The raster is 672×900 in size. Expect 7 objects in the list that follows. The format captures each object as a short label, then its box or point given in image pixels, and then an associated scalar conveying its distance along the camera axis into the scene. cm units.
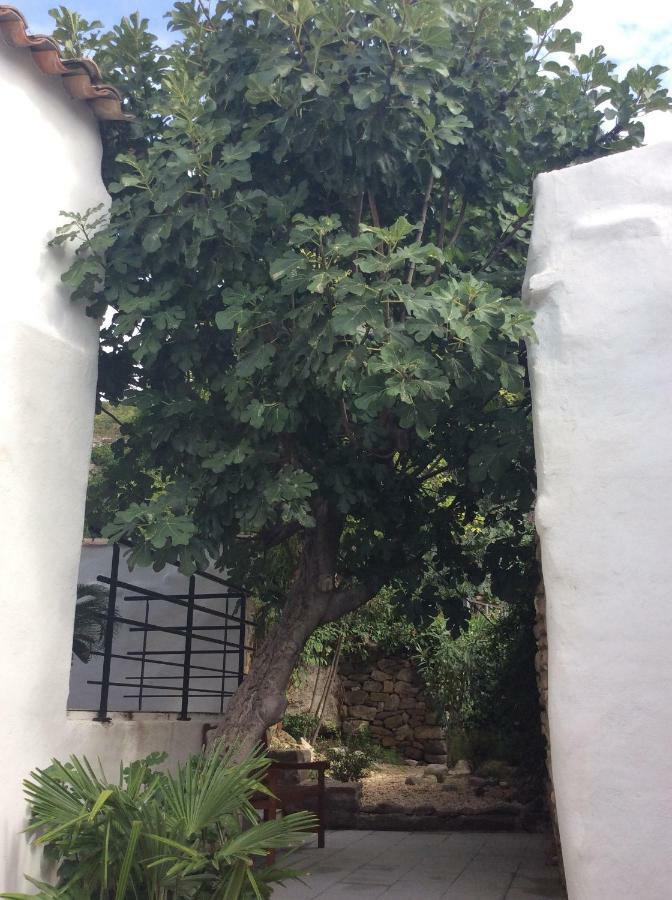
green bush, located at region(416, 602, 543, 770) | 841
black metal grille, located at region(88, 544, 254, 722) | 677
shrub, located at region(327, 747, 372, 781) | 1140
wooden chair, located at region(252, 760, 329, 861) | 632
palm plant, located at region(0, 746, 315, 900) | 415
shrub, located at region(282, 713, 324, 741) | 1185
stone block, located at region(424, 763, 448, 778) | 1151
